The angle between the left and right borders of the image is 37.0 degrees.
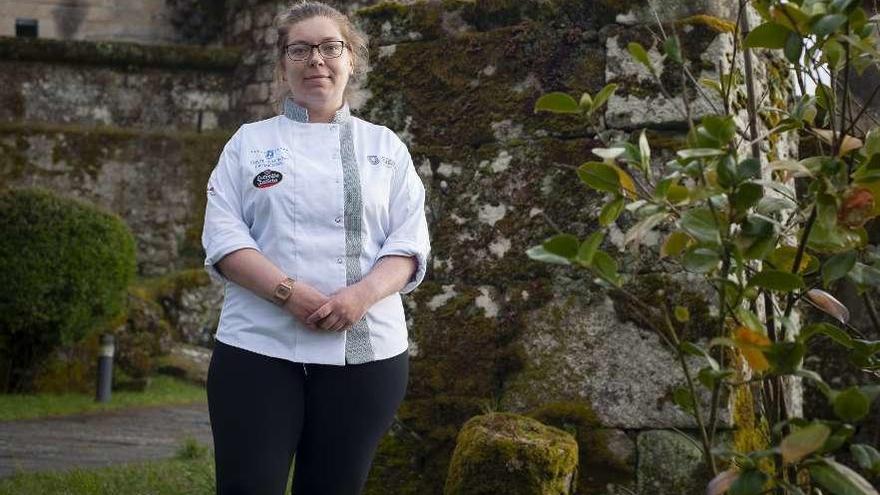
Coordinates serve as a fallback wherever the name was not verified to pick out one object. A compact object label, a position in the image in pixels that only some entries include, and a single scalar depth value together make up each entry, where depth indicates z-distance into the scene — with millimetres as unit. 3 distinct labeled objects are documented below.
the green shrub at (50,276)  8992
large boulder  3592
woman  3057
